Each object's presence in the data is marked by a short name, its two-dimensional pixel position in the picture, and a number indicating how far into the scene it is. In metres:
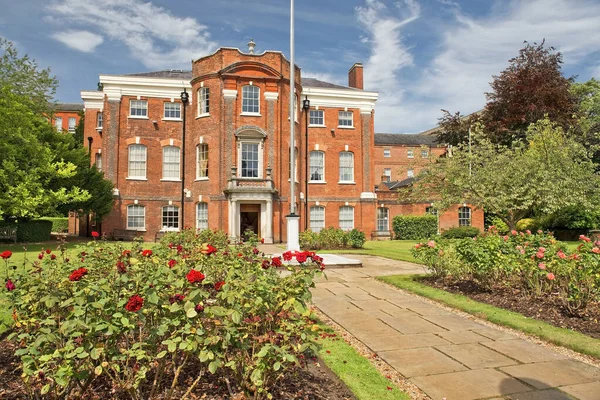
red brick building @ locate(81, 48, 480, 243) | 25.91
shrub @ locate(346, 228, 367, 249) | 21.47
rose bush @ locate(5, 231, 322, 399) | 2.89
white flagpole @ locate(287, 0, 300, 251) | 15.10
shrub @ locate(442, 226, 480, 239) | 29.78
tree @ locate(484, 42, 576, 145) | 31.73
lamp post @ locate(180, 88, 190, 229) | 27.86
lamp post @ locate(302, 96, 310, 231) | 28.97
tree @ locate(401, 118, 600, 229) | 19.69
